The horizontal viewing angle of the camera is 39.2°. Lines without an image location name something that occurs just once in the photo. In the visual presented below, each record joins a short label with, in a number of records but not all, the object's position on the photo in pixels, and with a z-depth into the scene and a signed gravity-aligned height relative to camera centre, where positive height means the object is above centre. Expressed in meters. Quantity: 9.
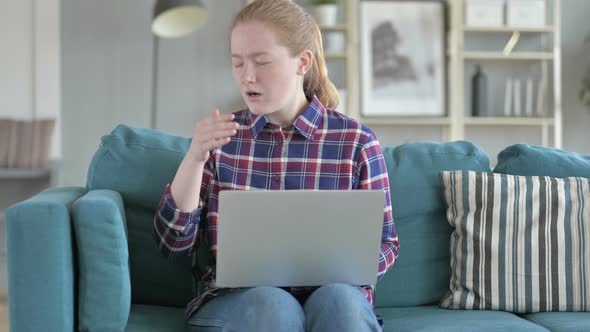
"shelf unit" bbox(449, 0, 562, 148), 4.85 +0.65
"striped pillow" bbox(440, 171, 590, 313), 2.10 -0.19
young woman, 1.83 +0.05
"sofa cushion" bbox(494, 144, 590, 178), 2.26 +0.03
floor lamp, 4.23 +0.82
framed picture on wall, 4.92 +0.69
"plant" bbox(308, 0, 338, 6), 4.78 +0.98
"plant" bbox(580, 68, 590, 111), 4.85 +0.48
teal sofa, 1.64 -0.17
